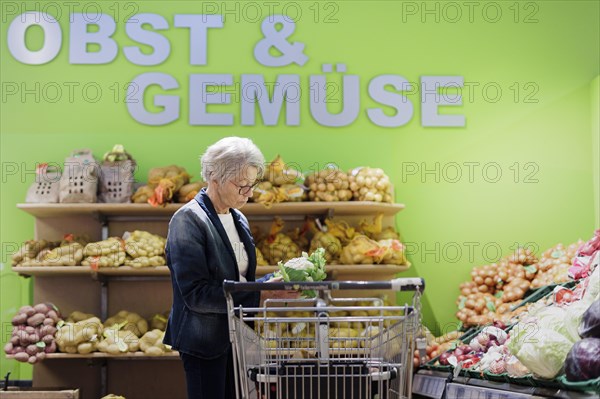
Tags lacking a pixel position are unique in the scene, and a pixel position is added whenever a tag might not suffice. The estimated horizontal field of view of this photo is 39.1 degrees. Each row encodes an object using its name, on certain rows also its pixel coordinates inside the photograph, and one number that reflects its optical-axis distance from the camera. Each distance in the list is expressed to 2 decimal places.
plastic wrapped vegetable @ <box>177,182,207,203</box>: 6.26
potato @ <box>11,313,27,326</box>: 6.12
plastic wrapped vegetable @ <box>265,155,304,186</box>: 6.34
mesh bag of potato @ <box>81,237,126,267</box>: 6.18
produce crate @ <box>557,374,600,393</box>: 3.14
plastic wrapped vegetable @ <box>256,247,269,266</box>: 6.22
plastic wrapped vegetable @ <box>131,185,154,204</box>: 6.30
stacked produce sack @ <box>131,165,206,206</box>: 6.22
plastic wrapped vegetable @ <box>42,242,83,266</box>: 6.21
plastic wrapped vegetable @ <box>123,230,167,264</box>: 6.20
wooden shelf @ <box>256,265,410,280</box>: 6.16
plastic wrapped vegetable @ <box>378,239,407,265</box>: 6.30
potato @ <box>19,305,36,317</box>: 6.21
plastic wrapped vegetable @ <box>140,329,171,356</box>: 6.01
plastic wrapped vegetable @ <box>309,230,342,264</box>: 6.30
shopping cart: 2.87
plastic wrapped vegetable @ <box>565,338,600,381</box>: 3.22
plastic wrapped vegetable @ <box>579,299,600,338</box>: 3.34
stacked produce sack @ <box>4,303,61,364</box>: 6.04
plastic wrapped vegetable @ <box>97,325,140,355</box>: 6.01
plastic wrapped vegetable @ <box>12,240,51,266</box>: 6.31
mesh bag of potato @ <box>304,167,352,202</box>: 6.30
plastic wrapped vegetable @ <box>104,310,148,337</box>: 6.23
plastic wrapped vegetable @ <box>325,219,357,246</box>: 6.45
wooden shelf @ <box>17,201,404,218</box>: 6.25
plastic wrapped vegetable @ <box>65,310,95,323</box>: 6.24
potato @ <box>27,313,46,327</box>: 6.14
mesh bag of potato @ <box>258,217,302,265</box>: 6.30
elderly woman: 3.64
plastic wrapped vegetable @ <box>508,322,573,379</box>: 3.48
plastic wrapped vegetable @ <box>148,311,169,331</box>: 6.36
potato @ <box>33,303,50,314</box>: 6.24
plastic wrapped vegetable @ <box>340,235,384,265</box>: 6.21
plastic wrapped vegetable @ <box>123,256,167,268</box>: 6.15
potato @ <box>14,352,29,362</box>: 6.01
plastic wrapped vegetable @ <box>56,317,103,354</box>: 6.02
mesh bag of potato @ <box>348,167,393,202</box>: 6.32
